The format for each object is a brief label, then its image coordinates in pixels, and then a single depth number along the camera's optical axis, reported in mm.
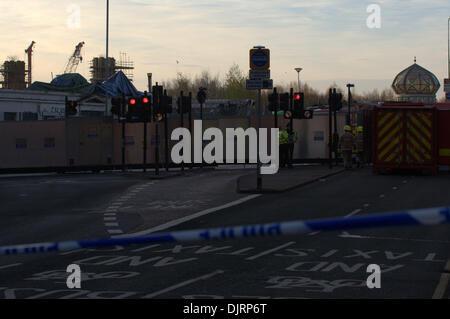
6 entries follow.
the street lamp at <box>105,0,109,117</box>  65800
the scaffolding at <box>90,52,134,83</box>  138750
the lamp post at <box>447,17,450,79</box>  80469
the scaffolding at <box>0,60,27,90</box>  111438
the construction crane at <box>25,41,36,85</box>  156875
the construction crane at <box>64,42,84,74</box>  168125
